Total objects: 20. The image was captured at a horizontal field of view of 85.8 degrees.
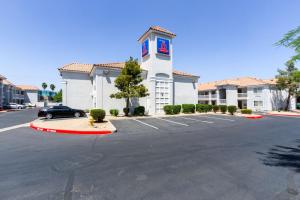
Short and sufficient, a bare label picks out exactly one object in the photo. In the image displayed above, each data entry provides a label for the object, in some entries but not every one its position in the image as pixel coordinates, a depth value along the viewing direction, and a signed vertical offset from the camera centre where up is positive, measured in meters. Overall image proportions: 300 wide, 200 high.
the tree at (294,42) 4.65 +1.73
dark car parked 18.28 -1.24
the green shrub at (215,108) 28.30 -1.20
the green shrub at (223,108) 26.94 -1.23
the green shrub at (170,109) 24.00 -1.16
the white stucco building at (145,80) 22.36 +3.34
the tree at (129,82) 20.00 +2.40
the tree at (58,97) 76.81 +2.23
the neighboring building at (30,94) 68.36 +3.36
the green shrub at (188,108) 25.66 -1.08
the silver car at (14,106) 41.16 -1.13
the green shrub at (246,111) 25.79 -1.60
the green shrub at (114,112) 20.38 -1.34
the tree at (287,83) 35.75 +4.04
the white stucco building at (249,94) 39.06 +1.74
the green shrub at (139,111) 21.85 -1.30
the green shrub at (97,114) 14.33 -1.11
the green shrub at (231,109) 25.09 -1.23
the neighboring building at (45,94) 84.16 +4.11
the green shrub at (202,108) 27.12 -1.14
